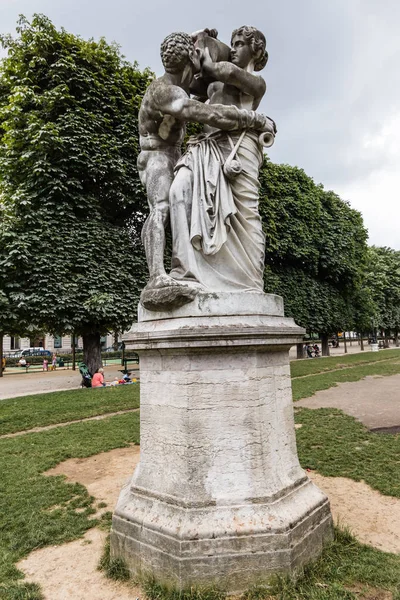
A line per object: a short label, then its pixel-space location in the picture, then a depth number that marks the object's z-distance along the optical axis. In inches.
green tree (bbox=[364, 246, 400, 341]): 1675.7
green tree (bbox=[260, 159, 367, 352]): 834.8
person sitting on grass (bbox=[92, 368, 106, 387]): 568.4
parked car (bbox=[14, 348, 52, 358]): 1651.6
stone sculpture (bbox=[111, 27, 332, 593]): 115.7
